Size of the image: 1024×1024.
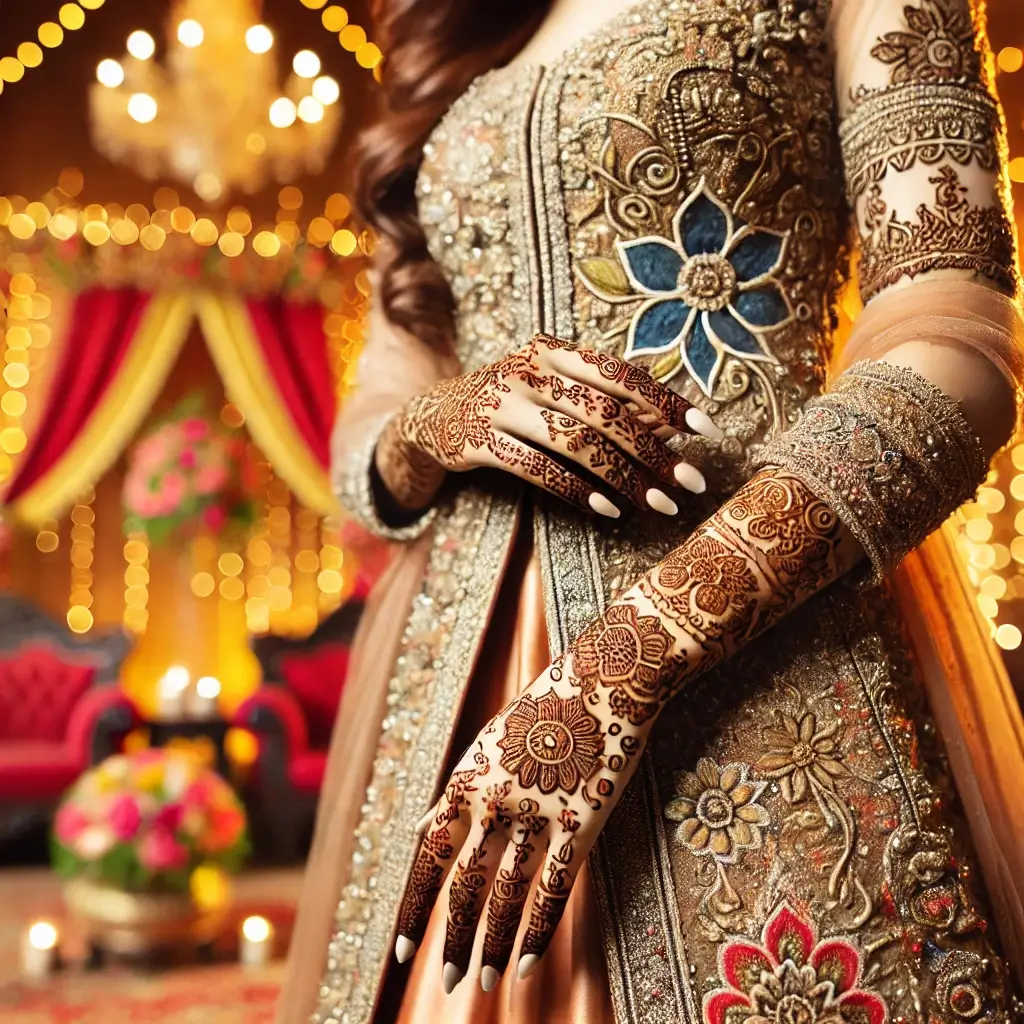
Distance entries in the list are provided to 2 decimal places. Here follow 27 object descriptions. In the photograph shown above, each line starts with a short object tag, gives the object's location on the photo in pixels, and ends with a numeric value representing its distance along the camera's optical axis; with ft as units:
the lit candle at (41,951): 10.80
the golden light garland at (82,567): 20.83
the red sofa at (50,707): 15.51
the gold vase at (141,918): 10.90
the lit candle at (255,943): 10.95
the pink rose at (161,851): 10.57
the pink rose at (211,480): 17.08
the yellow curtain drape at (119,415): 19.25
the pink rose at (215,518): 17.03
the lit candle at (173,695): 16.06
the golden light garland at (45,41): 20.20
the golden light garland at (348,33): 20.89
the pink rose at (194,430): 17.10
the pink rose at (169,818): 10.71
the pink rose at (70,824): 11.02
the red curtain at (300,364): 19.84
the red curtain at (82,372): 19.27
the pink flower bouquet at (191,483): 17.04
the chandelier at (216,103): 16.16
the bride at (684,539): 2.11
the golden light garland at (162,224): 20.08
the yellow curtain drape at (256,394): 19.57
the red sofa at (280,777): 15.51
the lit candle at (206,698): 16.14
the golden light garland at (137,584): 21.01
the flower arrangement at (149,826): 10.64
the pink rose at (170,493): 17.07
